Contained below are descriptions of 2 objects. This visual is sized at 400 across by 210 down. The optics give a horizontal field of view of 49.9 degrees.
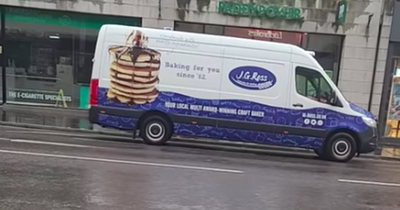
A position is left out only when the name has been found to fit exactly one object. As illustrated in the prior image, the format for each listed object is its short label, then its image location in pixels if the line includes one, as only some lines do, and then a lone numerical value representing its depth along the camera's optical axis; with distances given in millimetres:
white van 10562
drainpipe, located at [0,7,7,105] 15768
